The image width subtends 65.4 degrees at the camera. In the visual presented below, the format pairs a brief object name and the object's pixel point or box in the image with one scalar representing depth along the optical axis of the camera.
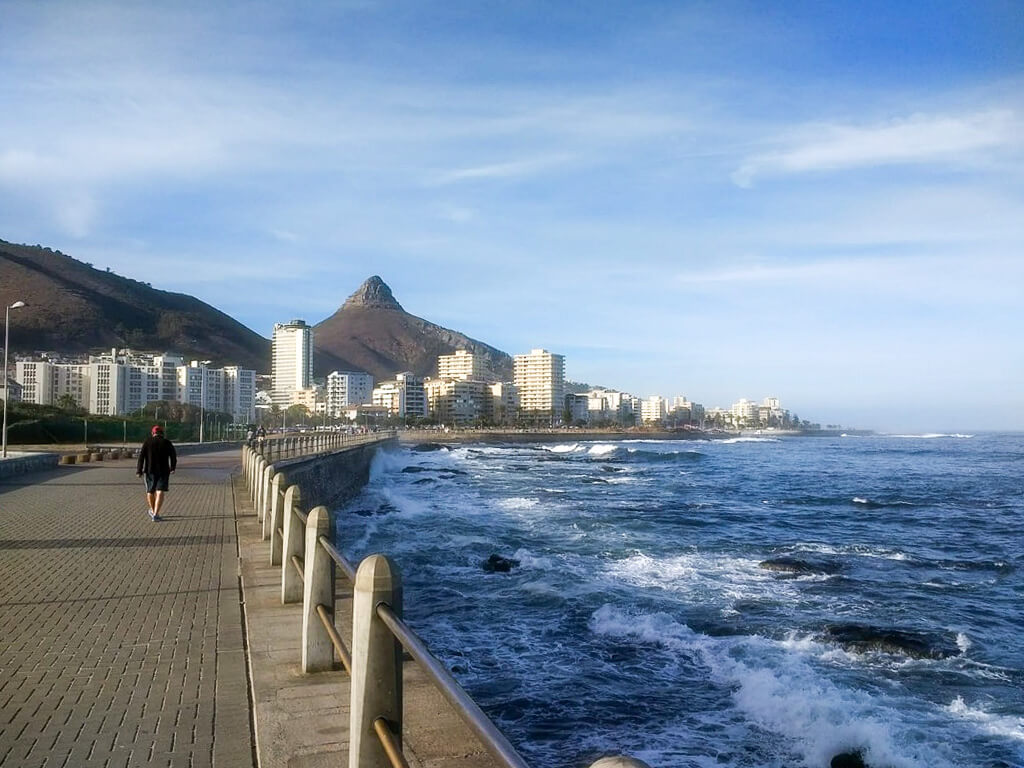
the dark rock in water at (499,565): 16.67
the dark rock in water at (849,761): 7.88
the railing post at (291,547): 6.50
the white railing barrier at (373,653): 1.96
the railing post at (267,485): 10.04
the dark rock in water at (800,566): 17.41
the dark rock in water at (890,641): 11.23
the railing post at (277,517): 8.37
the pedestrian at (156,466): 13.42
